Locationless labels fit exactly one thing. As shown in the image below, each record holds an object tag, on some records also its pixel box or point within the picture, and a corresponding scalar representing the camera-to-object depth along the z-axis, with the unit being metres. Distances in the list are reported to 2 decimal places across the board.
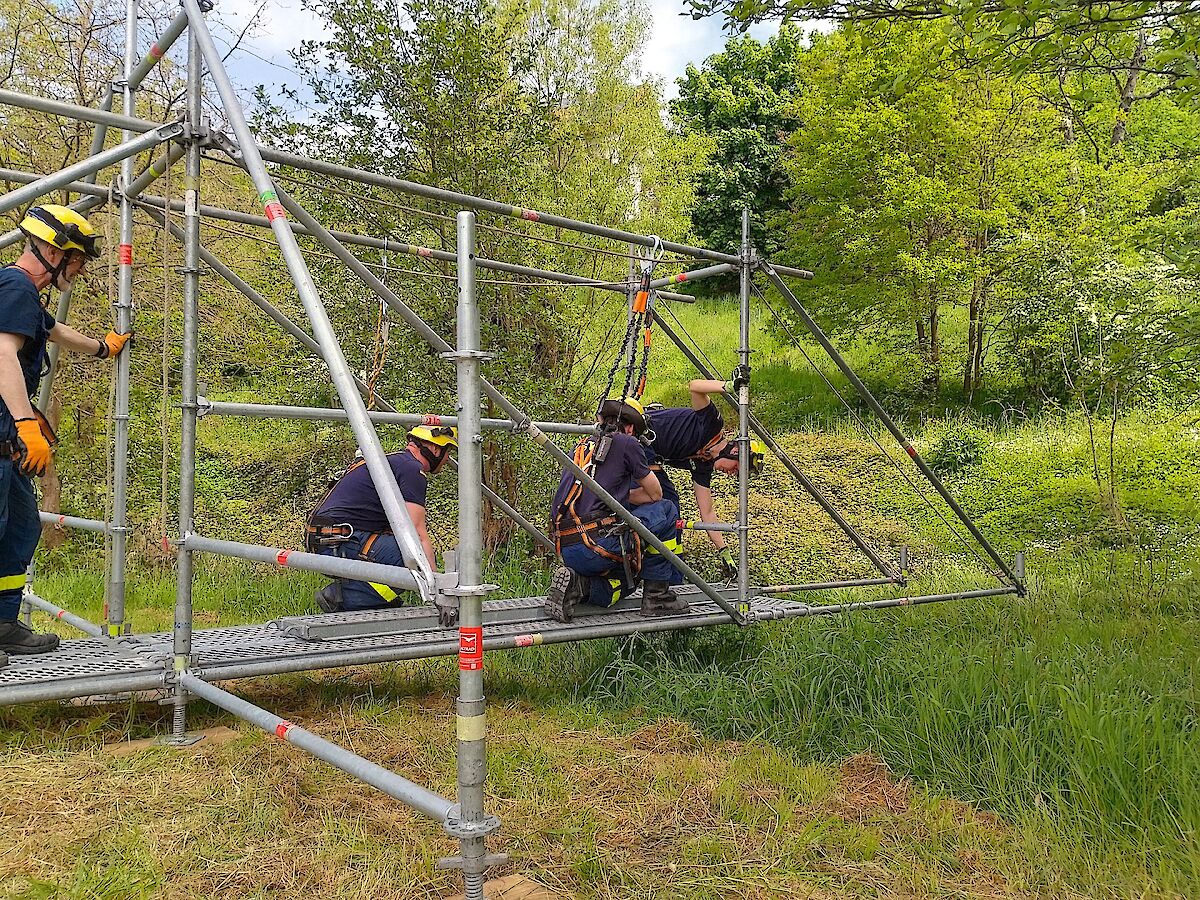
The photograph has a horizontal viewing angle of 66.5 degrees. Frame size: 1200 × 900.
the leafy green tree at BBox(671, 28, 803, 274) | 23.34
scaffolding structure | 2.56
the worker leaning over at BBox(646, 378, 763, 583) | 6.30
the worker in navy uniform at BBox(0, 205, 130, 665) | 3.68
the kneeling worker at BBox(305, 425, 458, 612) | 5.10
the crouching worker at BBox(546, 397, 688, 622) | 5.05
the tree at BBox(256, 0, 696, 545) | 7.61
